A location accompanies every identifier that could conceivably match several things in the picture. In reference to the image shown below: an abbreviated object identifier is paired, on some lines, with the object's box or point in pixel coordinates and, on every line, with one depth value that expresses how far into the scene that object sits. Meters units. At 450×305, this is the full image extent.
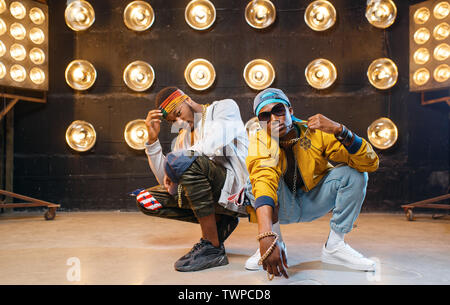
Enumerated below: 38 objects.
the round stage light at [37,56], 3.56
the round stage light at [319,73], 3.72
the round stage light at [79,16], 3.85
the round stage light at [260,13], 3.75
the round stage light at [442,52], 3.22
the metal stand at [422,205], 3.14
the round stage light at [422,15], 3.36
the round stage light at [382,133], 3.60
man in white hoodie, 1.72
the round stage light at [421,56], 3.37
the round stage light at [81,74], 3.85
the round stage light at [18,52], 3.40
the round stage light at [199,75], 3.77
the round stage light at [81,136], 3.83
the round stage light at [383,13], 3.64
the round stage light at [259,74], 3.74
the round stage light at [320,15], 3.71
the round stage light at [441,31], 3.22
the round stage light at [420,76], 3.39
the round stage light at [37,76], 3.58
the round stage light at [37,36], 3.55
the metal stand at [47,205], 3.34
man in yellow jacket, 1.48
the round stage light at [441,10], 3.24
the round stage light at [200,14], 3.78
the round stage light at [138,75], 3.81
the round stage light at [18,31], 3.43
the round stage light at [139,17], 3.82
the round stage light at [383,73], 3.65
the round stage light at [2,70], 3.29
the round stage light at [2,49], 3.31
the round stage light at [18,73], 3.40
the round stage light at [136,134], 3.79
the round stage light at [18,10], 3.40
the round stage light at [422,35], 3.35
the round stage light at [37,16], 3.56
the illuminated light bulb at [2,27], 3.32
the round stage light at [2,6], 3.31
